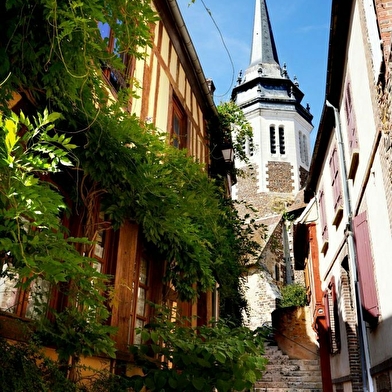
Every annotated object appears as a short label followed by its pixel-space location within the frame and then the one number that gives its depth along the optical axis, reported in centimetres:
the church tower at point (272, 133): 3331
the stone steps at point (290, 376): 1203
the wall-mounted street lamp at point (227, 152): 980
